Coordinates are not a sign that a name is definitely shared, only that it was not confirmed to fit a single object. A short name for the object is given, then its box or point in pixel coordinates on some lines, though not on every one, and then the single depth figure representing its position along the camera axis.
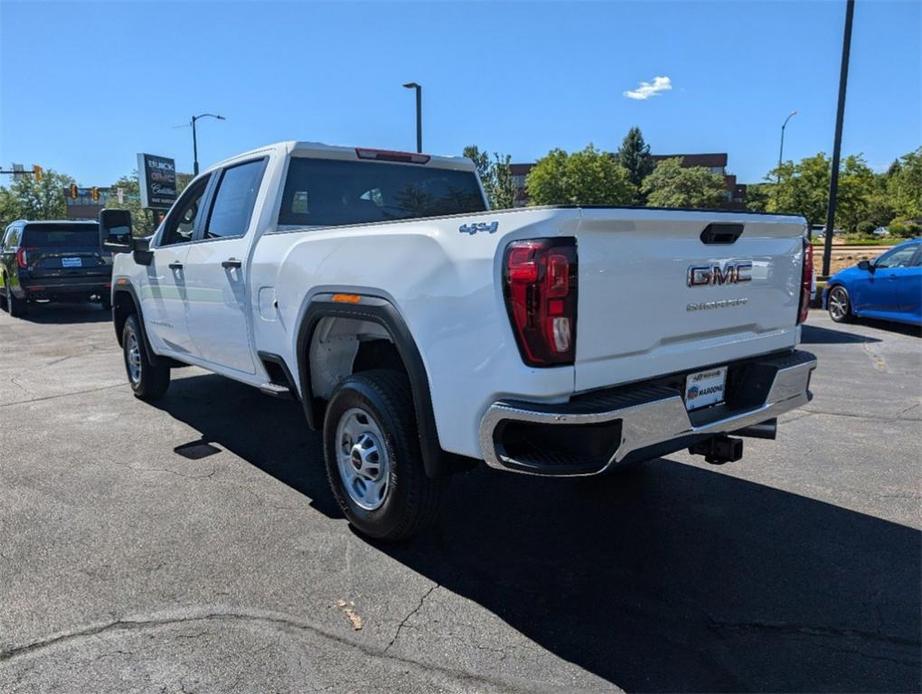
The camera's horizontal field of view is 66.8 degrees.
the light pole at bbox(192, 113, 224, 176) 34.85
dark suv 13.61
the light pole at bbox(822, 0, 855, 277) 13.39
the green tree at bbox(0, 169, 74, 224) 56.75
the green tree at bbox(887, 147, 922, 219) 54.31
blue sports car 10.52
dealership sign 37.03
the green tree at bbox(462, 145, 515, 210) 36.59
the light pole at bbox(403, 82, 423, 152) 19.90
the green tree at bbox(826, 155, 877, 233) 42.75
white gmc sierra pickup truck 2.64
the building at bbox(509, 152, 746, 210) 93.39
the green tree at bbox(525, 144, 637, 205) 67.62
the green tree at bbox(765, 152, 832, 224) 39.84
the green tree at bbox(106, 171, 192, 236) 48.62
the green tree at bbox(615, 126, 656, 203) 89.44
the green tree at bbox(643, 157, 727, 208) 73.88
